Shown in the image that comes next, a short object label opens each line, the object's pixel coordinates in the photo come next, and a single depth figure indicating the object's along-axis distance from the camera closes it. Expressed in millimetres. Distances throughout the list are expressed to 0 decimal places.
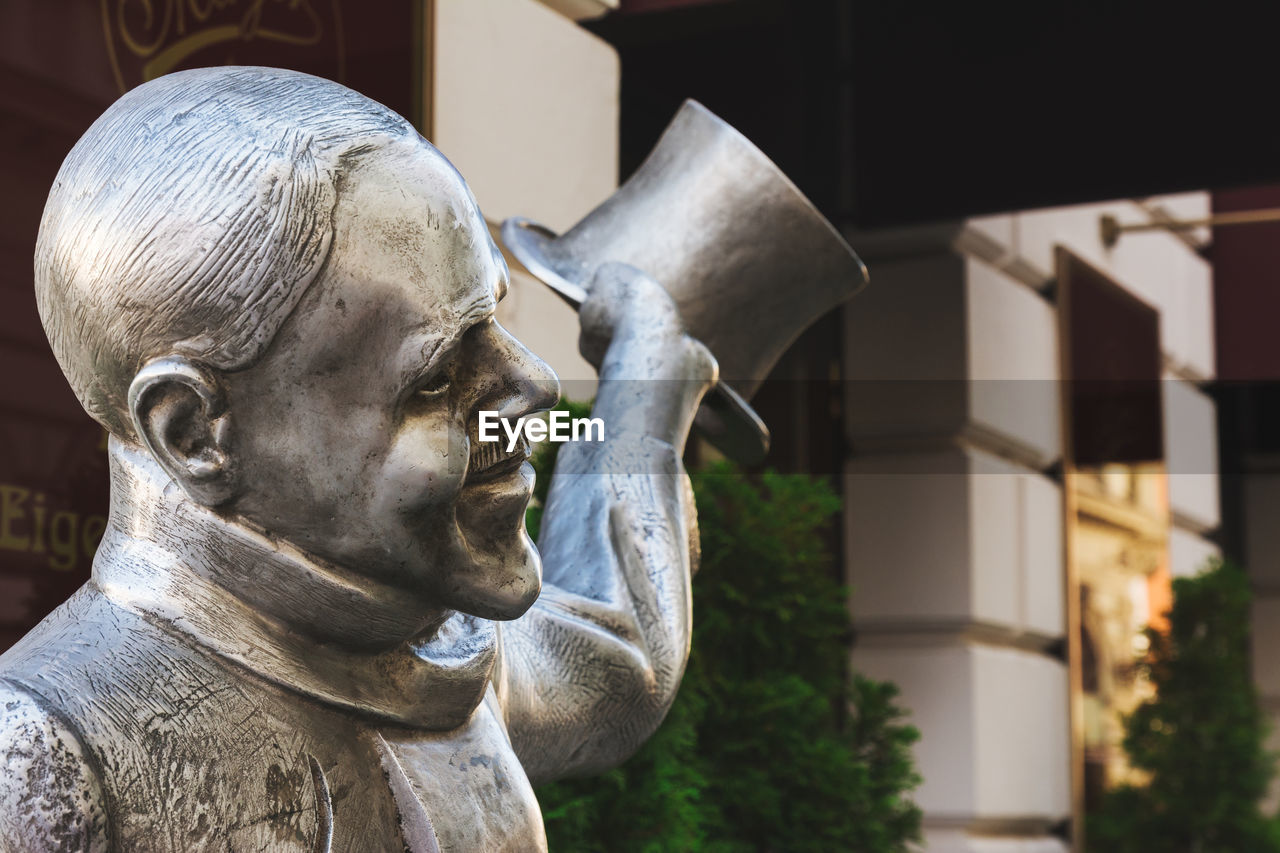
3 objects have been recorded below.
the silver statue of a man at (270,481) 759
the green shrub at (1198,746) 6168
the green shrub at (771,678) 3383
